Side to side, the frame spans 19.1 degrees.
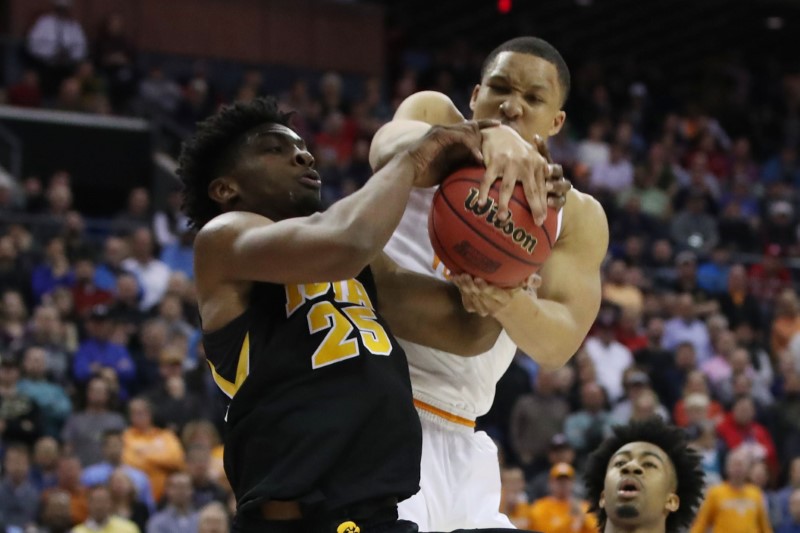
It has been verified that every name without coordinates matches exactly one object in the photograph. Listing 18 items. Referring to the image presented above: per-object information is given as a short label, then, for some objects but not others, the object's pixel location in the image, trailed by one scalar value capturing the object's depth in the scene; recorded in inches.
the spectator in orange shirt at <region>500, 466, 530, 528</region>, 651.7
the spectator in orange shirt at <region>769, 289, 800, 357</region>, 936.9
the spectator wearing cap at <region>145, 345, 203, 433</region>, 669.3
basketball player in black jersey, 237.0
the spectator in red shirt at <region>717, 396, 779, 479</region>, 789.7
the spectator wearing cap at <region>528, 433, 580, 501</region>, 692.9
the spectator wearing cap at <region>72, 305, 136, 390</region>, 687.5
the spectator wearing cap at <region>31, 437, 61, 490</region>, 615.8
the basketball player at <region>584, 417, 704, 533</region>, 402.4
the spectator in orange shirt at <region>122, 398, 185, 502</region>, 643.1
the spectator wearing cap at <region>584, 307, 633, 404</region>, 825.0
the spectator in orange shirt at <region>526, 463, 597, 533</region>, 648.5
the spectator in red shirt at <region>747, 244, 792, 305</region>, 1012.8
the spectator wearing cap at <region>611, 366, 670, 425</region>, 761.9
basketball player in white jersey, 282.2
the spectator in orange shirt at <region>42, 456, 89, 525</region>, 601.4
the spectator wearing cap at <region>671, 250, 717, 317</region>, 936.9
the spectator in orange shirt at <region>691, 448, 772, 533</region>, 692.3
